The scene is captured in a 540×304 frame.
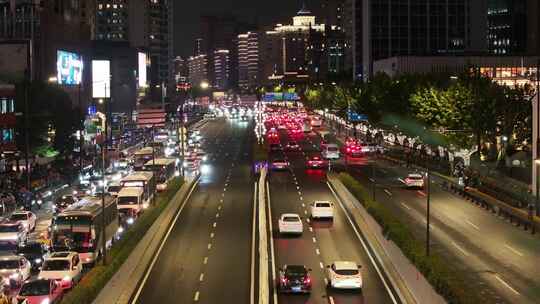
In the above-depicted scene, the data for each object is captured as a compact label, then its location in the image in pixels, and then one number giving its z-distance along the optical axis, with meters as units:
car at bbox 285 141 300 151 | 118.89
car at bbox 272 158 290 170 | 90.44
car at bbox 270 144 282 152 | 106.15
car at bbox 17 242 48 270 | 43.12
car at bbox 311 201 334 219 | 57.25
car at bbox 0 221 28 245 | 48.59
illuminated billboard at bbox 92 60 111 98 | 147.00
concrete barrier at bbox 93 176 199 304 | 36.03
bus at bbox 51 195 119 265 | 43.69
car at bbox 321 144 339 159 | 104.19
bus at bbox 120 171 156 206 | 63.19
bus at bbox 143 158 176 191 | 75.38
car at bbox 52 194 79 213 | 60.81
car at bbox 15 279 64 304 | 33.66
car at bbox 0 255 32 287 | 38.50
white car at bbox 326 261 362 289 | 37.16
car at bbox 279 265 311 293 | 36.81
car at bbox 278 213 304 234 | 51.31
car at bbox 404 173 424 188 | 74.44
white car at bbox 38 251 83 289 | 37.53
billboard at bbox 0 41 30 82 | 113.50
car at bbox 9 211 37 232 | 52.69
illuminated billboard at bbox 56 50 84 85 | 124.75
